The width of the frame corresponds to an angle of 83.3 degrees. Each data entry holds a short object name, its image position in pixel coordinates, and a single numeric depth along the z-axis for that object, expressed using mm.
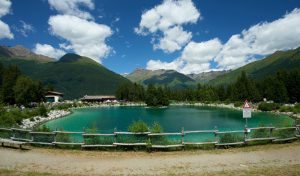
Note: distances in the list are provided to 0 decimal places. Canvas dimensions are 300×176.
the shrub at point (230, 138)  14207
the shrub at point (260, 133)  14564
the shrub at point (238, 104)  72896
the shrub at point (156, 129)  15502
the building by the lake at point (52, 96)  99374
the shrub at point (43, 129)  16588
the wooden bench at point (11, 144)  13386
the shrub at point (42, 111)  47658
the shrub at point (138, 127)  16218
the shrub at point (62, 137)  14504
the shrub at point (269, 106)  58557
